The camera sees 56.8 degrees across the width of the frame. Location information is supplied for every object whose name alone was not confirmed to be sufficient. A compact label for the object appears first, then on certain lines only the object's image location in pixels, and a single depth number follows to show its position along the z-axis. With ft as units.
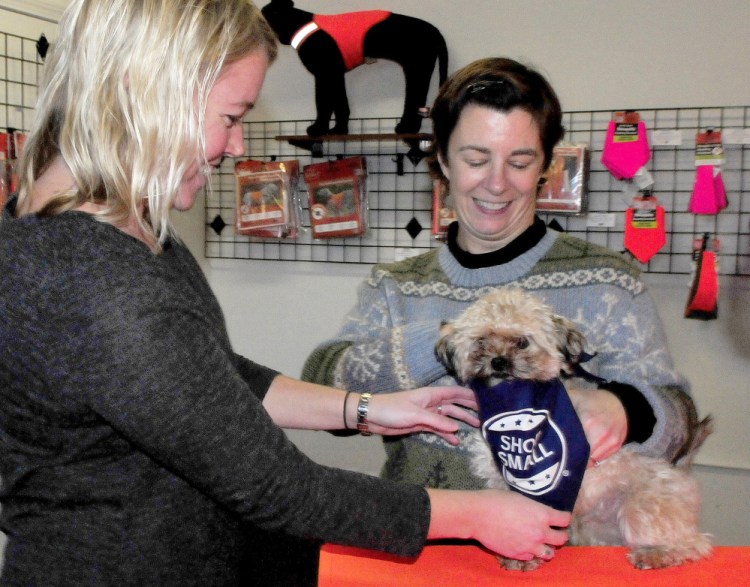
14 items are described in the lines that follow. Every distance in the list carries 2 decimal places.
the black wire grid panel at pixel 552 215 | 10.03
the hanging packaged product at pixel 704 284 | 9.55
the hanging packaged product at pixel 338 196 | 11.66
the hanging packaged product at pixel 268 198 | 11.96
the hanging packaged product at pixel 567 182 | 10.19
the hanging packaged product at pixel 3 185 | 9.86
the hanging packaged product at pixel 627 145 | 10.07
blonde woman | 2.97
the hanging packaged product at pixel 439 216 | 10.61
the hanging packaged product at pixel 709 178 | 9.73
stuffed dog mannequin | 10.48
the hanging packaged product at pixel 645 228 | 10.09
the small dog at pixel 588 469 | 4.89
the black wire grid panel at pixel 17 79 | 10.64
